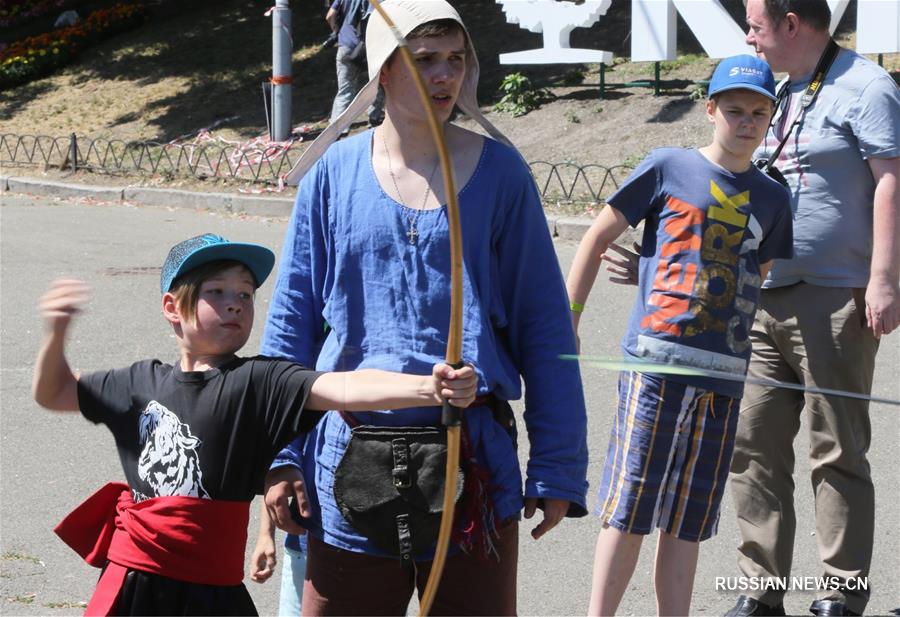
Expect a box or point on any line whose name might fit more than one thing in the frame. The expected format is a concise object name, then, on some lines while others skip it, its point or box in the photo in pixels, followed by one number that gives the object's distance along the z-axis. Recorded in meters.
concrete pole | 14.72
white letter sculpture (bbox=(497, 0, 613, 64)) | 14.18
